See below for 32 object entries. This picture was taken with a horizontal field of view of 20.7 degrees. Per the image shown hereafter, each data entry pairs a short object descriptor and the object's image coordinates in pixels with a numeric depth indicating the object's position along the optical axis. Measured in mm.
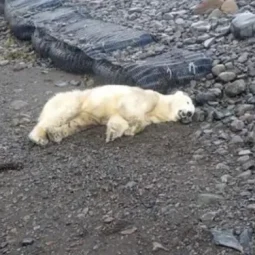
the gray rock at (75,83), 6934
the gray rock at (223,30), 6820
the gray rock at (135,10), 8489
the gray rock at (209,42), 6668
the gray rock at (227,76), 5843
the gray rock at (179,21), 7582
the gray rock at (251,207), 4059
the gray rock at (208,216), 4012
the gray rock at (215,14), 7516
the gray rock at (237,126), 5125
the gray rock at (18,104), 6375
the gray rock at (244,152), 4748
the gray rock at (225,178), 4441
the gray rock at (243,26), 6492
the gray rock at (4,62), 7969
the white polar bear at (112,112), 5332
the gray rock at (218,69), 6020
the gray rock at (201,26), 7109
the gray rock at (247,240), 3729
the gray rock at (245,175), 4445
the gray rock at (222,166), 4613
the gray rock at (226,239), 3748
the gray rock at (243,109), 5359
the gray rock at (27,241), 4066
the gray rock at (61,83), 6953
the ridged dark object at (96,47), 6070
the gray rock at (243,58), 6082
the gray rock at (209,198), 4191
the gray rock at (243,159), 4664
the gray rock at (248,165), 4554
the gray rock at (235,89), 5633
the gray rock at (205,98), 5656
